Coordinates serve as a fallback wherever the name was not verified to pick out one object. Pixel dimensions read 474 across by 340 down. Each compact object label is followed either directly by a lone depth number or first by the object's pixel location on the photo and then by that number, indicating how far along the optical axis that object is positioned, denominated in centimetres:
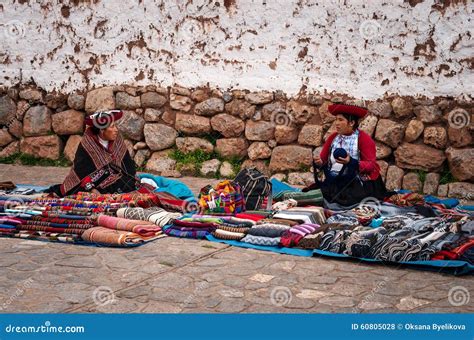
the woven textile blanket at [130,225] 612
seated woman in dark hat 727
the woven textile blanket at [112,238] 582
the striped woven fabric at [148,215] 645
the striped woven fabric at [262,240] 589
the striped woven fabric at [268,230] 600
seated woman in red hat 716
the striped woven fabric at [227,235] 606
